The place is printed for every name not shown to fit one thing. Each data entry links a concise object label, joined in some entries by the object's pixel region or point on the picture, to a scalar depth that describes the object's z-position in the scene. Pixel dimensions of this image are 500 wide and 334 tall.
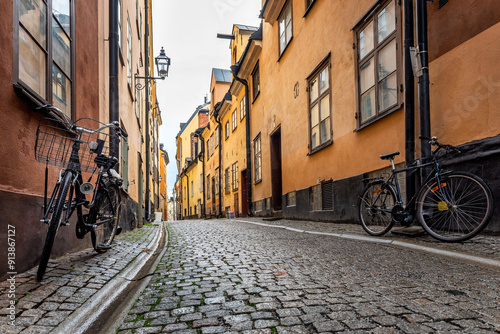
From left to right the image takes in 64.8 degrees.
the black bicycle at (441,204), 4.07
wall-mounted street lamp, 12.86
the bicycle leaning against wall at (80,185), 3.21
